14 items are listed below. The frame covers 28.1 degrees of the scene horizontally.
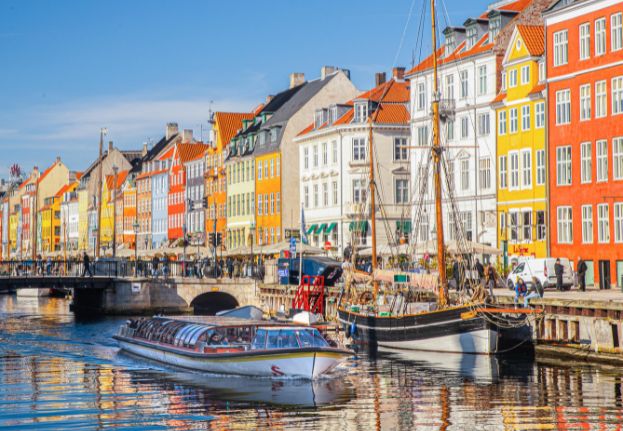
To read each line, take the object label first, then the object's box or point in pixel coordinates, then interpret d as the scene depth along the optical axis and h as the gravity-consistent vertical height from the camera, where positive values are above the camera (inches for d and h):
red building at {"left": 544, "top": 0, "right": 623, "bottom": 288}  2394.2 +308.5
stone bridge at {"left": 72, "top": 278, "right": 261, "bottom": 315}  3213.6 -10.5
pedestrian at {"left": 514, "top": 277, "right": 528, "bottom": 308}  1871.8 -4.8
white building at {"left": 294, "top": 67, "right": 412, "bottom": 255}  3543.3 +363.4
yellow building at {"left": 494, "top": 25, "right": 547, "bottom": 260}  2723.9 +314.3
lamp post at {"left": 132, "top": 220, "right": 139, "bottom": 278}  3346.0 +57.2
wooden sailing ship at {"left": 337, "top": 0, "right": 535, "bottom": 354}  1777.8 -41.3
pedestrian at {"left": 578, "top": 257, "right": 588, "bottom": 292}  2188.7 +21.8
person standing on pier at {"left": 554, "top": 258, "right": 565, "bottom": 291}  2204.7 +25.7
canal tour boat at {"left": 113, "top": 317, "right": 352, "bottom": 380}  1517.0 -76.7
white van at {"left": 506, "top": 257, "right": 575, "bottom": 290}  2251.7 +26.5
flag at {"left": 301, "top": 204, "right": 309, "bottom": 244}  2524.6 +130.3
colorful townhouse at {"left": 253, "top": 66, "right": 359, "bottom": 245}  4138.8 +444.0
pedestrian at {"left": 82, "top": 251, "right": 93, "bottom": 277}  3223.4 +65.1
